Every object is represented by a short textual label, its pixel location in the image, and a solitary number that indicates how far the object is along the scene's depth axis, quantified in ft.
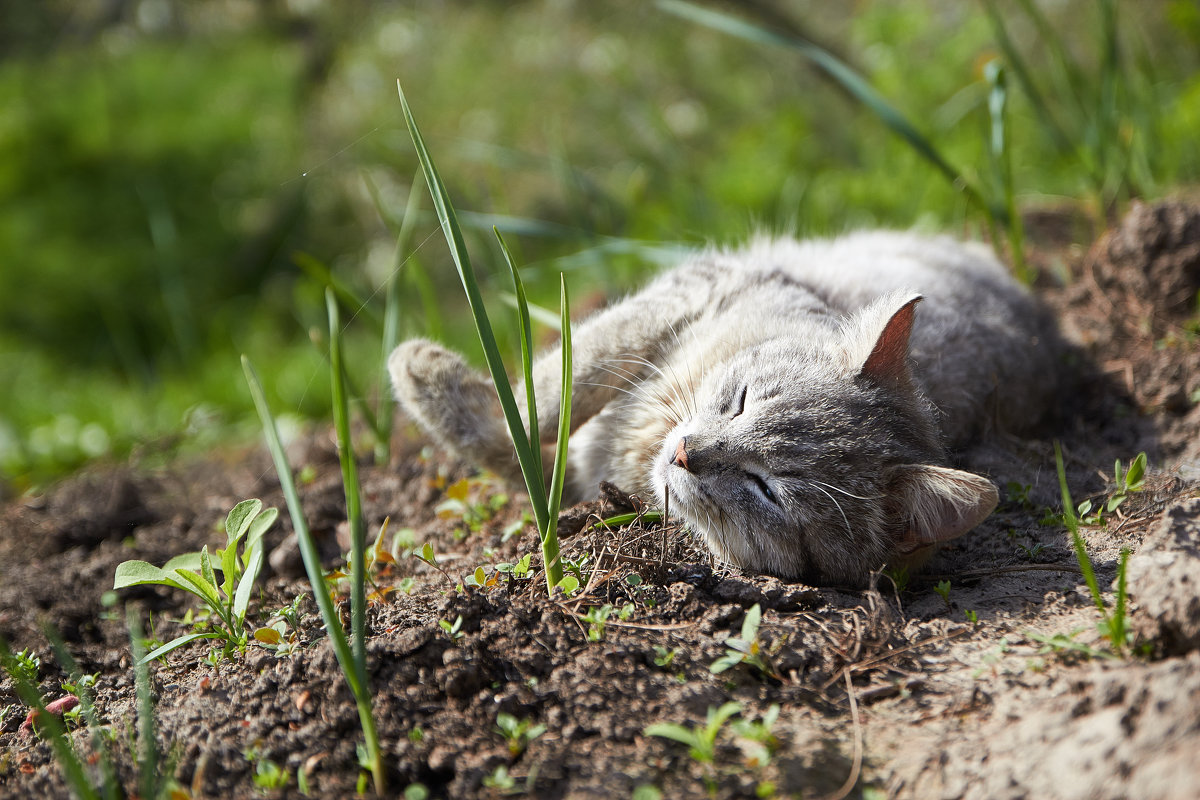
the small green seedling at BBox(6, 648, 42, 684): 3.50
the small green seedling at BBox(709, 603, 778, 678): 3.28
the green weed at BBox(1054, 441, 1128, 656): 3.23
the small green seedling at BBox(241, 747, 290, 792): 3.20
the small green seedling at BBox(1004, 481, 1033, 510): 3.65
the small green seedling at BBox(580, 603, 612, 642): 3.33
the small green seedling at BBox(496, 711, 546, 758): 3.21
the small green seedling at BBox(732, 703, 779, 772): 3.17
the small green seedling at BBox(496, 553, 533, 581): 3.45
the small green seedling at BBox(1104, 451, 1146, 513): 3.56
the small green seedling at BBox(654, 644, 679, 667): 3.29
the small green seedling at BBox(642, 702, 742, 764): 3.16
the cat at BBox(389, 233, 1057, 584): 3.52
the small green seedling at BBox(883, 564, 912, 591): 3.50
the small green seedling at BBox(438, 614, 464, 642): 3.34
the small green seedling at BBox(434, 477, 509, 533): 3.77
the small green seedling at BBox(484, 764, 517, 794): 3.16
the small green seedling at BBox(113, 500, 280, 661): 3.43
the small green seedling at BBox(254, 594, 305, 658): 3.40
